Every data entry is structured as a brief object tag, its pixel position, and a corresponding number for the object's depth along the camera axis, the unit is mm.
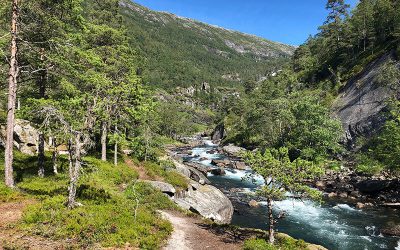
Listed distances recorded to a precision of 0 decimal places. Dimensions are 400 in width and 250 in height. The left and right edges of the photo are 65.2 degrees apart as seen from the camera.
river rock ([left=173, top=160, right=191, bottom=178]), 43072
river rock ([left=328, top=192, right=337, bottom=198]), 39656
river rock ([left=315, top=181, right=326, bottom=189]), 44203
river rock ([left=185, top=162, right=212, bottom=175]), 54719
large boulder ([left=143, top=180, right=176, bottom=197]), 27594
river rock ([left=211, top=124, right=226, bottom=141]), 126444
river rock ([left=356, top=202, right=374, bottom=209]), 34806
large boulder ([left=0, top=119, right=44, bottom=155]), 29453
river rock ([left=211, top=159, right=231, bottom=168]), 63875
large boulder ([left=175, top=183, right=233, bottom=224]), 27769
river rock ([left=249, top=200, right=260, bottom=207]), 35875
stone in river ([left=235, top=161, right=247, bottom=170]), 60750
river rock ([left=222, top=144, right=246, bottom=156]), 81331
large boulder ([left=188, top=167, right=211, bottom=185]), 44219
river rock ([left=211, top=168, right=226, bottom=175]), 54725
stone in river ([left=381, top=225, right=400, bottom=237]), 26125
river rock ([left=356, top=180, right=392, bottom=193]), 39125
